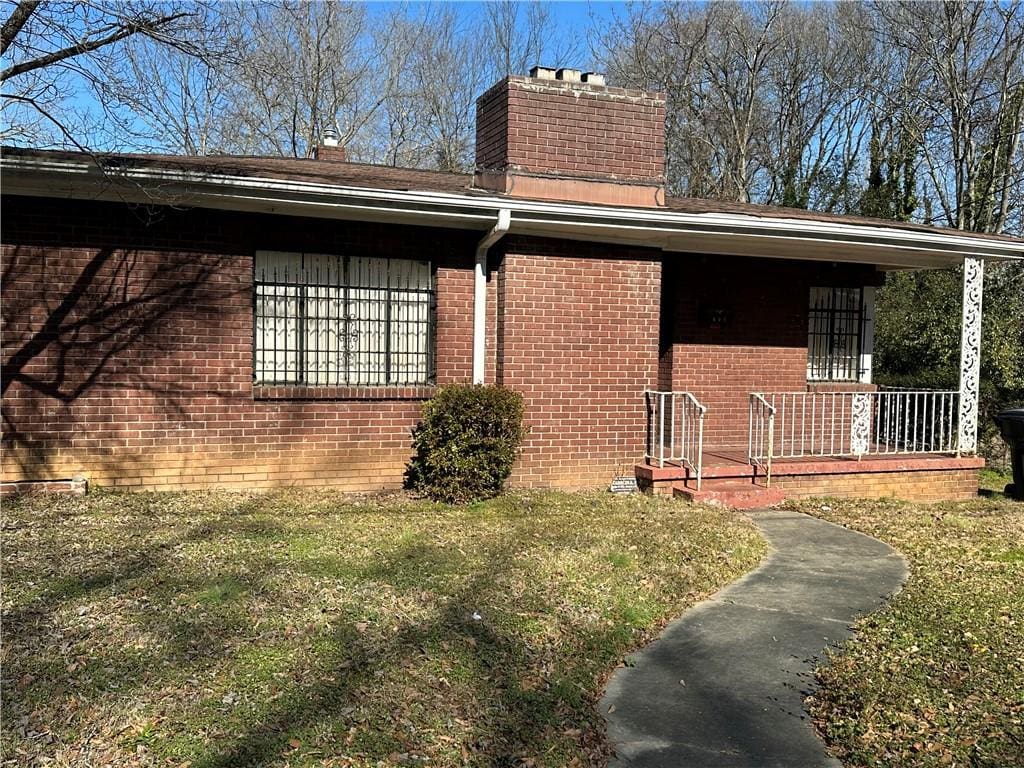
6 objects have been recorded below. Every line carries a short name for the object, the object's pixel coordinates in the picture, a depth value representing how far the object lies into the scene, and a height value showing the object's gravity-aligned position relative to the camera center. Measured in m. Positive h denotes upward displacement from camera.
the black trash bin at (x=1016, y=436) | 9.82 -0.93
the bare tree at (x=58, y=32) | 7.24 +2.75
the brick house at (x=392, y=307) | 7.44 +0.44
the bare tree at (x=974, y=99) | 18.52 +5.93
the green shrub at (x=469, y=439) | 7.95 -0.84
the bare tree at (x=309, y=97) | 24.09 +7.59
